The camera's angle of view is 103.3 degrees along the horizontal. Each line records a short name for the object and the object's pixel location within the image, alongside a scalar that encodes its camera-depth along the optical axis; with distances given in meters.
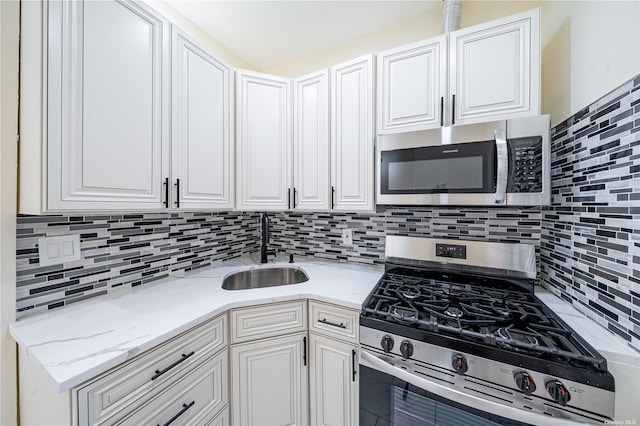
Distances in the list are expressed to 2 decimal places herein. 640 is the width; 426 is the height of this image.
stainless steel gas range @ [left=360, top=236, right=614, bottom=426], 0.76
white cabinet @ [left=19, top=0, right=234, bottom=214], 0.86
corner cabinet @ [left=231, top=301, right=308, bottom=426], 1.23
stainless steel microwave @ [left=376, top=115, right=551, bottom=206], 1.13
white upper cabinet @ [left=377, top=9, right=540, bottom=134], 1.17
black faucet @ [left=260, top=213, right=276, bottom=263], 1.92
